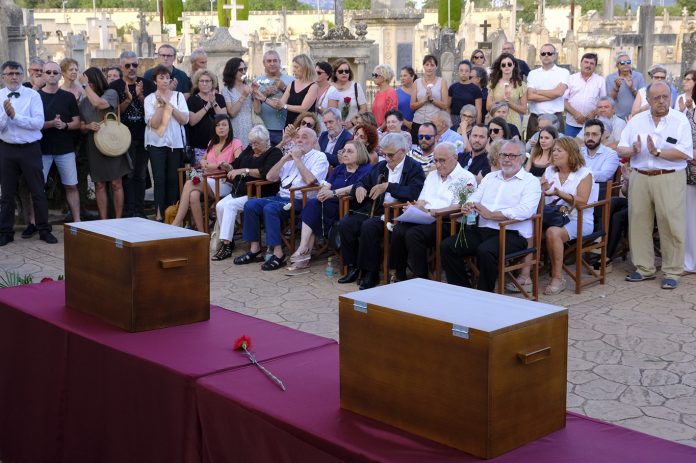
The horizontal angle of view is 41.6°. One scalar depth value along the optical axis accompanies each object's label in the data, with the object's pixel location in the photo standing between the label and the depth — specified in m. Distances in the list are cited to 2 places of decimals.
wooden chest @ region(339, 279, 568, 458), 2.51
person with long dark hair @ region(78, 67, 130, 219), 9.55
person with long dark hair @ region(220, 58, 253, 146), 9.82
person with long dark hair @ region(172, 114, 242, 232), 9.09
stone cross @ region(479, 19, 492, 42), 27.42
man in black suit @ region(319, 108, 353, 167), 8.67
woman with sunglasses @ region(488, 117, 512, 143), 8.09
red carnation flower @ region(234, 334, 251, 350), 3.49
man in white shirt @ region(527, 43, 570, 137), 9.84
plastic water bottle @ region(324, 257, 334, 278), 7.99
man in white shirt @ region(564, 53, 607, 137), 9.62
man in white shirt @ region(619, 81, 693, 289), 7.33
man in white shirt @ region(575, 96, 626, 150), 8.84
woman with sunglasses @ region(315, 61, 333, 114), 9.79
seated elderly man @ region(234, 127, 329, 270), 8.29
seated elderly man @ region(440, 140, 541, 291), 6.90
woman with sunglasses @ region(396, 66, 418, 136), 10.50
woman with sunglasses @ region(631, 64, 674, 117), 9.40
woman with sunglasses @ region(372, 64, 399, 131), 10.02
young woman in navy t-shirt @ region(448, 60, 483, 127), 10.45
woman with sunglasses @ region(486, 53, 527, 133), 10.19
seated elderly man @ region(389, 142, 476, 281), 7.18
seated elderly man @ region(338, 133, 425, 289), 7.53
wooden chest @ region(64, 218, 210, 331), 3.68
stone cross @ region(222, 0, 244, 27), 41.86
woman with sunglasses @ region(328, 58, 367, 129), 9.75
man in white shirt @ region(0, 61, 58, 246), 8.96
